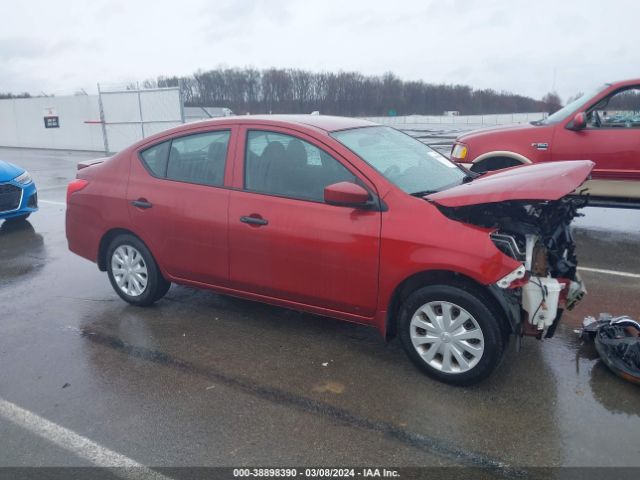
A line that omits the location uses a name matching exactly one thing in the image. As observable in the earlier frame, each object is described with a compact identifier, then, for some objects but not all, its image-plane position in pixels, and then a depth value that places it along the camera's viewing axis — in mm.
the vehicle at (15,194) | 7969
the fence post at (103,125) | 18016
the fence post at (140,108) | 17100
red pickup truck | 6586
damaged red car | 3312
